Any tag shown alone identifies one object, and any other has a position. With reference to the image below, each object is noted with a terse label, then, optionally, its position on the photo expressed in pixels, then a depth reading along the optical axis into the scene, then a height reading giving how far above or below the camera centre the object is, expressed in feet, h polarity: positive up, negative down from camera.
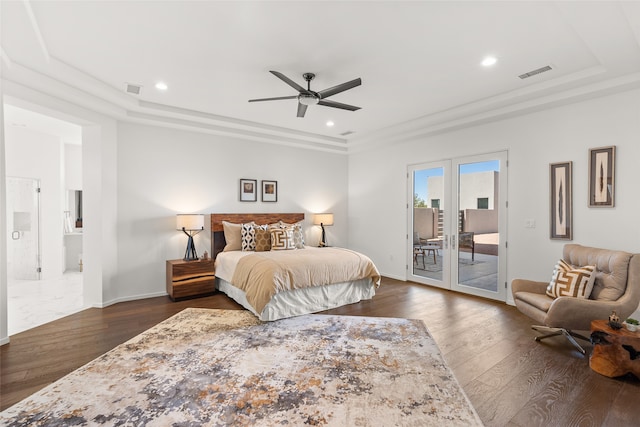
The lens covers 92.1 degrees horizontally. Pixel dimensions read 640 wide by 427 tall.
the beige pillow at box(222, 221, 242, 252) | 17.04 -1.50
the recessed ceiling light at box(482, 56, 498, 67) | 10.07 +5.01
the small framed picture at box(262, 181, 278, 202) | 19.86 +1.25
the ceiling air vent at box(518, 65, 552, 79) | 10.71 +5.00
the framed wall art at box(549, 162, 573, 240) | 12.97 +0.46
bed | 12.37 -2.83
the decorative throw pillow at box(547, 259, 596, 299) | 10.23 -2.38
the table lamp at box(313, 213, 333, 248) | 21.33 -0.59
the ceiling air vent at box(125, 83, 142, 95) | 12.37 +4.96
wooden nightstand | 15.20 -3.49
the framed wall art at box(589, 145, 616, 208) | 11.82 +1.40
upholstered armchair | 9.43 -2.80
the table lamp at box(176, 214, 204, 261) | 15.66 -0.79
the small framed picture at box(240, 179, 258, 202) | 19.01 +1.25
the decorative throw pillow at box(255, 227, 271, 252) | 17.04 -1.66
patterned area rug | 6.62 -4.42
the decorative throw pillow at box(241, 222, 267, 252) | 17.04 -1.50
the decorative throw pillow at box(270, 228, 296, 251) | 16.94 -1.64
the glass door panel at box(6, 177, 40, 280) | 18.53 -1.23
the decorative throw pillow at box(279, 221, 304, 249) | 17.77 -1.44
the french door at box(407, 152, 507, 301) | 15.51 -0.72
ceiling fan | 10.11 +4.11
